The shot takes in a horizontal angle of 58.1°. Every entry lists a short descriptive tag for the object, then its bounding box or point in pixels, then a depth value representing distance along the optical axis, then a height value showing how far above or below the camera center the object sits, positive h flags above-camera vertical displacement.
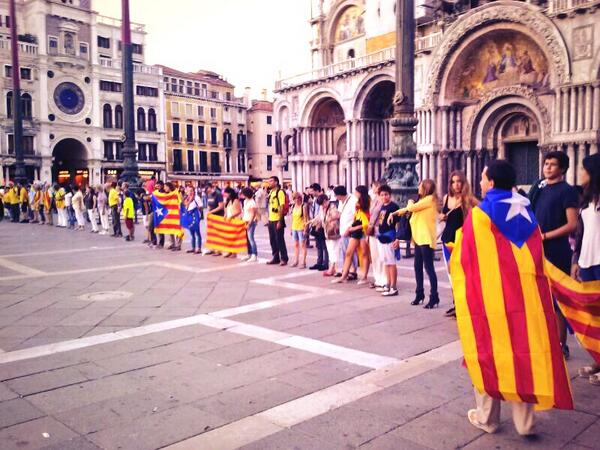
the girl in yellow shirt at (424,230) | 7.09 -0.60
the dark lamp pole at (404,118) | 11.12 +1.43
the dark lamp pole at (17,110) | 24.28 +3.83
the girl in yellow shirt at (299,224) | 10.59 -0.73
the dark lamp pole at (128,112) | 16.47 +2.46
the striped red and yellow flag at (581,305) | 4.21 -0.99
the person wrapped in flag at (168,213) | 13.16 -0.57
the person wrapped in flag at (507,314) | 3.26 -0.81
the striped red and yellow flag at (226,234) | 11.77 -1.02
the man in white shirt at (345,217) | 8.78 -0.50
